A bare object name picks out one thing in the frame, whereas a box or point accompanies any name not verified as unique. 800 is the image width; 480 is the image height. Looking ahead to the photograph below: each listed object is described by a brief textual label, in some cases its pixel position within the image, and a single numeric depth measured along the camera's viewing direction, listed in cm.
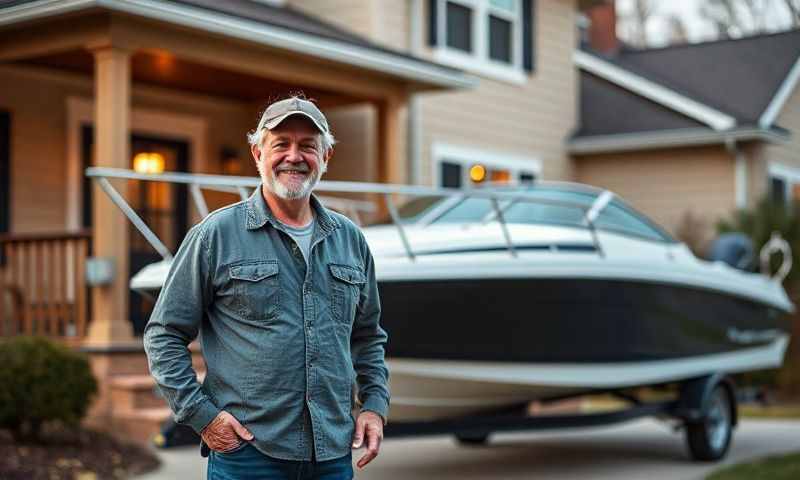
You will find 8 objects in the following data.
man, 336
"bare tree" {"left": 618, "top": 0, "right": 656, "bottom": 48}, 3962
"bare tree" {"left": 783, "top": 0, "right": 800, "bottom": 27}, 1602
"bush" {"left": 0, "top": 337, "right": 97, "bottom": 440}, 837
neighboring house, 1753
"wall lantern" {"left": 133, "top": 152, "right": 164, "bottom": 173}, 1301
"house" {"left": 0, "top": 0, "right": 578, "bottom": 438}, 995
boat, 743
